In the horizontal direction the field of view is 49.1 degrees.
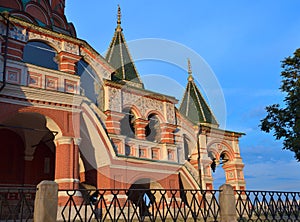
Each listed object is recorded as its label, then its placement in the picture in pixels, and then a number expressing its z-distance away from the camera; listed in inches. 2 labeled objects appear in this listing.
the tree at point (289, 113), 601.6
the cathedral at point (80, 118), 498.0
